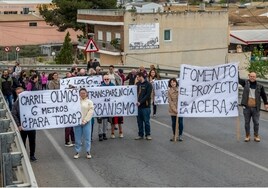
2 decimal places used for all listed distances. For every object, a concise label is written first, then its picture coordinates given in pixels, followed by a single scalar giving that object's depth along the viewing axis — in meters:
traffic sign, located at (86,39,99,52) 26.83
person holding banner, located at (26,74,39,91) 15.22
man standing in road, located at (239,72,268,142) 14.19
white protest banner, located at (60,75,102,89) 17.88
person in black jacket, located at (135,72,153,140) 14.79
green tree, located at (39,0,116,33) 63.44
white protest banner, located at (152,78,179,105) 19.03
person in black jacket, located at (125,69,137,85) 20.38
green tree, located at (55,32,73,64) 52.44
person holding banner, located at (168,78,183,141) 14.65
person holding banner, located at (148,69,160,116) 19.00
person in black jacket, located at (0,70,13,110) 19.97
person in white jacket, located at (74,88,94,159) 12.64
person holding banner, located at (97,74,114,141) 14.92
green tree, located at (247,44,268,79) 26.36
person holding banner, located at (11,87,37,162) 12.48
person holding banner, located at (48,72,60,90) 16.28
